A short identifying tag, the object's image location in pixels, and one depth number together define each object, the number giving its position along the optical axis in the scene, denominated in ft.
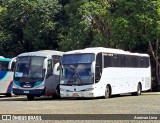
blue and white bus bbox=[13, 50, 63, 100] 83.15
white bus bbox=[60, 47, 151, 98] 78.07
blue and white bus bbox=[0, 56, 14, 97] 99.91
